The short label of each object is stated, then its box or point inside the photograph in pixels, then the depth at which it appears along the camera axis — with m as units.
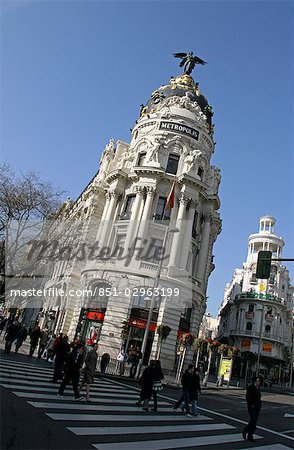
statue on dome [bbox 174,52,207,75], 49.44
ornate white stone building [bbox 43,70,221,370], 32.75
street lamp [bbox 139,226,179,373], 23.85
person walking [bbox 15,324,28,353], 22.44
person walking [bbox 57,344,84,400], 11.21
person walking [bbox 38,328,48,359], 23.30
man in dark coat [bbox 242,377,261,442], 10.27
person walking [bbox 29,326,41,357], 22.25
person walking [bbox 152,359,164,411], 12.21
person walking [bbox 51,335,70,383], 13.66
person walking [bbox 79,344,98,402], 11.37
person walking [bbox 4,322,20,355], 20.25
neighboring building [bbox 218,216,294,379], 64.18
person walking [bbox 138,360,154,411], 12.09
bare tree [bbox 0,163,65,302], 25.02
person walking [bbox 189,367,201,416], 12.95
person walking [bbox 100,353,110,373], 22.72
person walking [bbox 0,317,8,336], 31.05
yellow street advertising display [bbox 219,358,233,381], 32.16
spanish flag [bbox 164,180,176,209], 29.39
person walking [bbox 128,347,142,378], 23.33
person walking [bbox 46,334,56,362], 21.72
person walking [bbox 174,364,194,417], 13.05
